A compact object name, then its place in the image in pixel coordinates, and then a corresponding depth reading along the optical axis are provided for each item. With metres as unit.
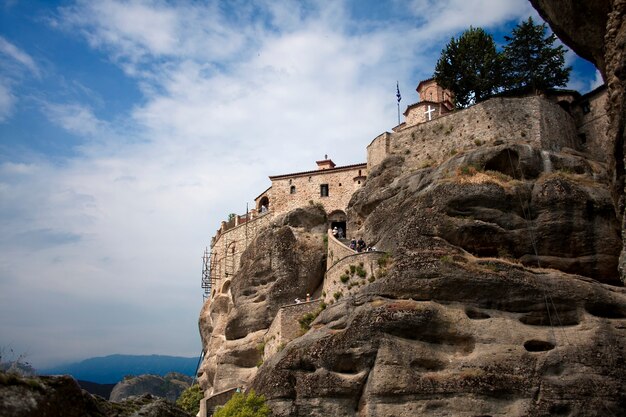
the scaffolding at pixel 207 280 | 63.78
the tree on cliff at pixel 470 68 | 49.41
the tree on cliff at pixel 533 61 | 48.06
